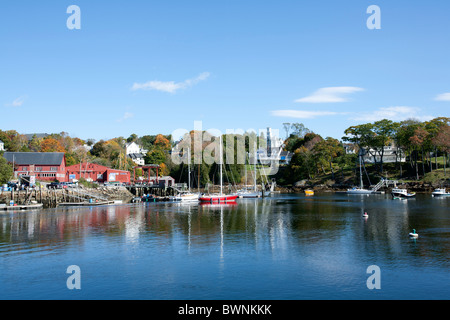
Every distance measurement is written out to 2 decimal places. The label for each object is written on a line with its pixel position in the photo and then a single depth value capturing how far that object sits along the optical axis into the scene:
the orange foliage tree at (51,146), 145.84
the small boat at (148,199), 96.59
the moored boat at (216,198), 83.38
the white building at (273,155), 181.25
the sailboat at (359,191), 113.60
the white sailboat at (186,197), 94.06
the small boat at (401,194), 91.88
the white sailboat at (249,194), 106.69
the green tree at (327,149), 140.12
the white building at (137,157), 195.62
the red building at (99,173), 115.00
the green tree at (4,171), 81.69
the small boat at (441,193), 94.06
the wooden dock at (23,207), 70.00
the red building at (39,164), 101.44
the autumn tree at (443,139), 105.12
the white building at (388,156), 137.44
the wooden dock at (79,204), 81.46
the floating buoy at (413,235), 36.14
